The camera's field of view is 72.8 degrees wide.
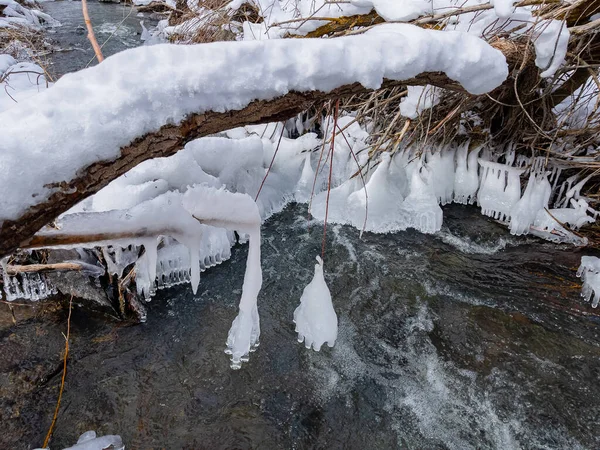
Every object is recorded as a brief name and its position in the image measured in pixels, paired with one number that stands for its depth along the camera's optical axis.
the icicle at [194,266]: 2.10
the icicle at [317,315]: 2.60
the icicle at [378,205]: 4.59
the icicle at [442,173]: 5.05
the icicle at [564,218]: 4.52
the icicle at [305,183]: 5.12
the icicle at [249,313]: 2.21
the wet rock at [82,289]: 3.43
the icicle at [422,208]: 4.67
